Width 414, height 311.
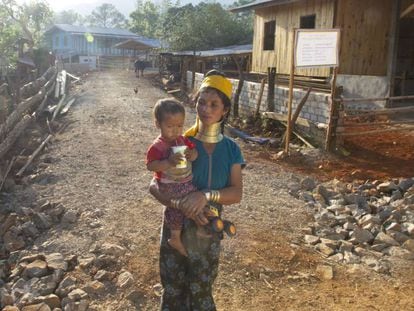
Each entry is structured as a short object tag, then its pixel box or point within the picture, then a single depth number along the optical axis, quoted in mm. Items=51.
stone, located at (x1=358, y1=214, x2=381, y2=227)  5613
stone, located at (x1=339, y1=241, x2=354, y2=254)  4914
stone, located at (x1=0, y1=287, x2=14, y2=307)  3859
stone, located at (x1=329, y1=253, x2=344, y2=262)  4703
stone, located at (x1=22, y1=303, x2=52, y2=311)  3643
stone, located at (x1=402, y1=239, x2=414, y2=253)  4906
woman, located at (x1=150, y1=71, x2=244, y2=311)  2457
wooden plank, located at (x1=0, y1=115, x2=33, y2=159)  9263
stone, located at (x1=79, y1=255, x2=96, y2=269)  4393
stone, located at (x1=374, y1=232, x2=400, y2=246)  5074
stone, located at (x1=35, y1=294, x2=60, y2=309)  3773
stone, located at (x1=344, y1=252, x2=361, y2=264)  4664
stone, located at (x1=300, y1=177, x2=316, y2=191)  7224
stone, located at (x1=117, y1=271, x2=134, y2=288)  4035
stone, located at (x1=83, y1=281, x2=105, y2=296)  3947
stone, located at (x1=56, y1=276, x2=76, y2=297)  3945
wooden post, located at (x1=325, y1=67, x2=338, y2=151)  9063
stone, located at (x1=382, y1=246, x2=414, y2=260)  4753
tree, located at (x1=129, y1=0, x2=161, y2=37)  64500
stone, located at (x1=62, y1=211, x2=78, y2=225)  5562
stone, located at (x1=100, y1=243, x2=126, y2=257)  4590
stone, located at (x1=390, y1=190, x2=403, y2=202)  6463
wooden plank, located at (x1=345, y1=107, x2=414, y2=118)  9556
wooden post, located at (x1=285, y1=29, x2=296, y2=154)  8486
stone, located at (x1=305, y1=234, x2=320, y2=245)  5129
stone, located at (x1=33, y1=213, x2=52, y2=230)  5567
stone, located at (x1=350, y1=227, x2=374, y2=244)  5191
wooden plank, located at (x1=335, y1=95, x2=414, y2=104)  9102
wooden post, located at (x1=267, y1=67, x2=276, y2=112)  12452
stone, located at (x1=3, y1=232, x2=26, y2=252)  5195
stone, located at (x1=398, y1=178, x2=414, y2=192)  6842
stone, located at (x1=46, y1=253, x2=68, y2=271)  4348
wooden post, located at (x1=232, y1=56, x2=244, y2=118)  14298
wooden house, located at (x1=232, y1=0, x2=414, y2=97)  12891
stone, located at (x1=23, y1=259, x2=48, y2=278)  4262
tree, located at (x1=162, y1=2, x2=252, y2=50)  35406
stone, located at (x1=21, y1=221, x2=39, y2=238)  5423
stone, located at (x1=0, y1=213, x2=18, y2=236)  5765
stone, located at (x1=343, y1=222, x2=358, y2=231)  5504
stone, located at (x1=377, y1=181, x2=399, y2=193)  6885
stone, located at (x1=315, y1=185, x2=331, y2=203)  6719
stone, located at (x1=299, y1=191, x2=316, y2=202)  6656
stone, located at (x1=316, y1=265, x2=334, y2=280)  4329
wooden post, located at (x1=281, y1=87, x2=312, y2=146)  10039
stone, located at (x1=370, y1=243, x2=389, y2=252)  4994
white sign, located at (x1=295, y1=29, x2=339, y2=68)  8547
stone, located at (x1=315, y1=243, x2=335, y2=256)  4844
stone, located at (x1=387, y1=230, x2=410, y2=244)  5172
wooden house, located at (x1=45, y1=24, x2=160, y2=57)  51634
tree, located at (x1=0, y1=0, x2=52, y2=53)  40000
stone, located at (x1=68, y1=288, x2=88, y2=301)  3827
